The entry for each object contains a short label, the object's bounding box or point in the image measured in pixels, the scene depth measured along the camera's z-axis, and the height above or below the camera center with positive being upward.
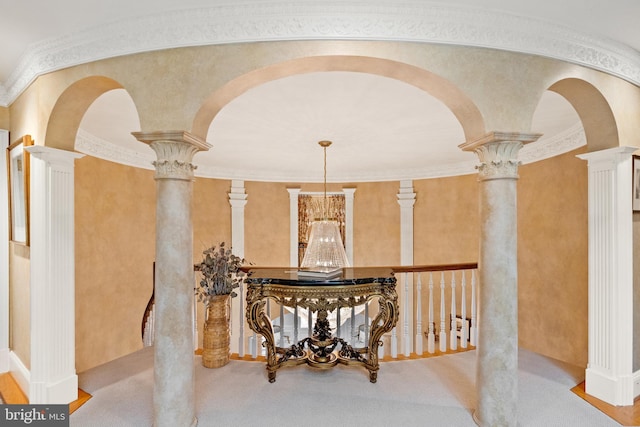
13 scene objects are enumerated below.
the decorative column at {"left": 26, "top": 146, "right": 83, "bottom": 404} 2.46 -0.52
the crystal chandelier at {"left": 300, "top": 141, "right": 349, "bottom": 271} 3.16 -0.36
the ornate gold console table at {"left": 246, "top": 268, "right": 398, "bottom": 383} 2.67 -0.75
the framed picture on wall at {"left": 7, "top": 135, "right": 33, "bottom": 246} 2.70 +0.21
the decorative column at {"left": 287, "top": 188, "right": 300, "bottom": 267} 6.77 -0.33
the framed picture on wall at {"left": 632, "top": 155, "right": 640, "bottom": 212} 2.63 +0.24
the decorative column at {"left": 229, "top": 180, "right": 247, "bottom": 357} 6.36 -0.06
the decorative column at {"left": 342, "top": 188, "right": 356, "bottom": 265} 6.77 -0.16
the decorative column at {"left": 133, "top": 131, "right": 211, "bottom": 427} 2.10 -0.48
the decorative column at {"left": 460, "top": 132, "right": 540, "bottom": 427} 2.17 -0.49
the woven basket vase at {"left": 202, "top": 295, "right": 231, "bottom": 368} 3.10 -1.18
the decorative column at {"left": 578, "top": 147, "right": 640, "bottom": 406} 2.56 -0.54
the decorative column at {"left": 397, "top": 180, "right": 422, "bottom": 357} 6.44 -0.16
